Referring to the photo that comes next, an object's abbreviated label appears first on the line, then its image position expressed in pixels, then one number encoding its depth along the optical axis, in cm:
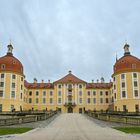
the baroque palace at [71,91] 3445
